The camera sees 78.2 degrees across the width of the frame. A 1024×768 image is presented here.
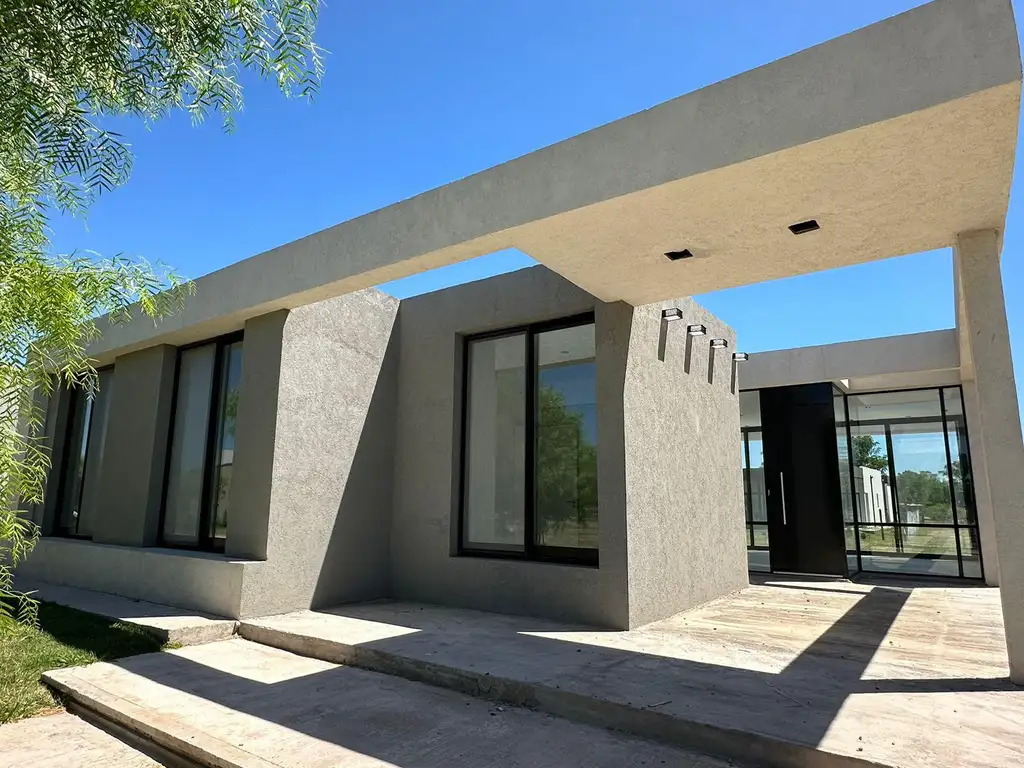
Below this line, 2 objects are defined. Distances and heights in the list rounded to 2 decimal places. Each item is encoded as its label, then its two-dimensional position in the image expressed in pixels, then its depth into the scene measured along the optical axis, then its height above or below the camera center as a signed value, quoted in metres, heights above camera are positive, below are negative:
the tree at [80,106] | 3.38 +2.25
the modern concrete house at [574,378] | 3.38 +1.22
